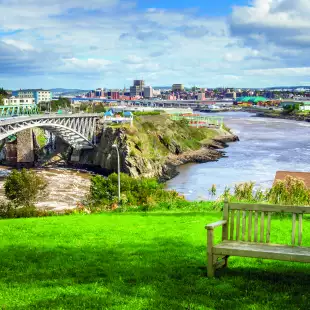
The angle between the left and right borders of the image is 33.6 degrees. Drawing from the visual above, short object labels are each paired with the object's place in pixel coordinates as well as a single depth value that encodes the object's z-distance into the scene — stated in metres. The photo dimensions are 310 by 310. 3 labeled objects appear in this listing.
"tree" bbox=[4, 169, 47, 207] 27.83
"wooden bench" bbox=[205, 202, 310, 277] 5.52
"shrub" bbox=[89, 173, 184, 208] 24.87
